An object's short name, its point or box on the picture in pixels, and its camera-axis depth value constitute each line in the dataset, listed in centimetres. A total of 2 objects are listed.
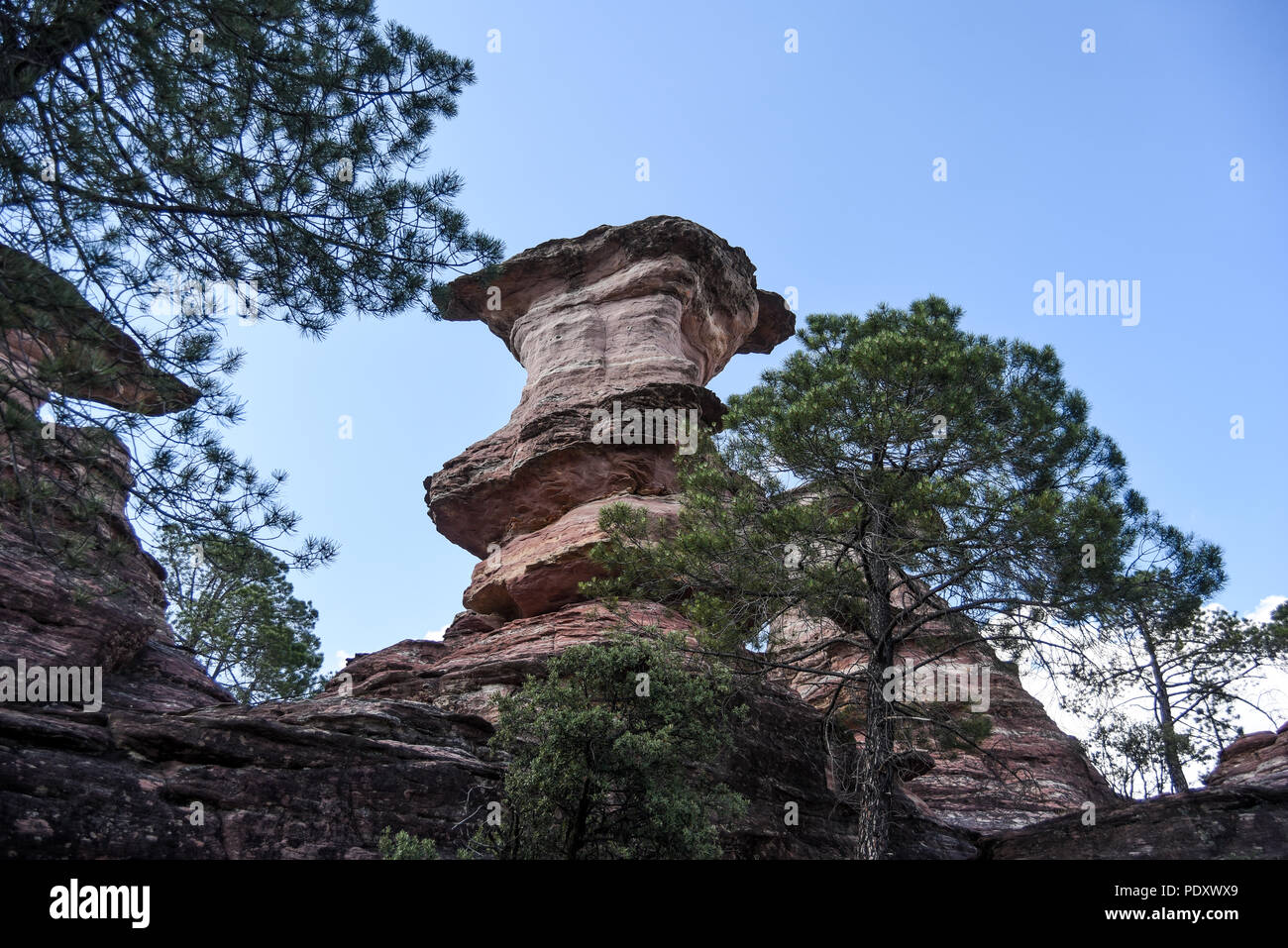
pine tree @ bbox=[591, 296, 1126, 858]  1380
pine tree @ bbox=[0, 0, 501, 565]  841
